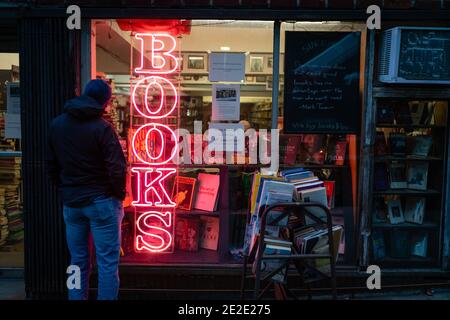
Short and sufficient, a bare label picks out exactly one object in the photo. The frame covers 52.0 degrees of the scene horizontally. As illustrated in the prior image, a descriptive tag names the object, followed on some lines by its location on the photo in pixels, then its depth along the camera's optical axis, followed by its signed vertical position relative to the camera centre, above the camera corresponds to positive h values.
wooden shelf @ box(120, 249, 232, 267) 4.75 -1.39
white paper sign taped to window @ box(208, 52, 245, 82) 4.97 +0.63
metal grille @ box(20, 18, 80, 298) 4.47 -0.02
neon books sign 4.88 -0.23
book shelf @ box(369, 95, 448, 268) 4.85 -0.56
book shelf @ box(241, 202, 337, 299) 3.26 -0.91
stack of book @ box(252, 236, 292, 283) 3.32 -0.91
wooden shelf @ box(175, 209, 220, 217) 5.07 -0.95
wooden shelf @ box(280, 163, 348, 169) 5.01 -0.41
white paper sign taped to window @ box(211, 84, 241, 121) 4.98 +0.27
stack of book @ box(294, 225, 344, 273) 3.37 -0.84
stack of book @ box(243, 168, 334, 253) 3.41 -0.50
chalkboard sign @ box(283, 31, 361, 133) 4.68 +0.55
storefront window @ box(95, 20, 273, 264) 4.88 +0.15
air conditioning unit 4.44 +0.72
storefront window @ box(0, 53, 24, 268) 5.04 -0.50
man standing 3.53 -0.38
